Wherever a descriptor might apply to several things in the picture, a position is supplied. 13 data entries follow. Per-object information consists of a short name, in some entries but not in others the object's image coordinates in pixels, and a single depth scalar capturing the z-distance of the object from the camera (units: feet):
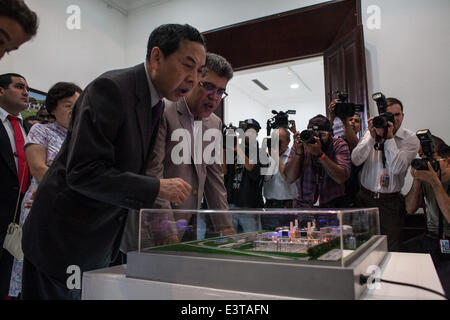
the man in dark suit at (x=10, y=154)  6.42
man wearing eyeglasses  4.33
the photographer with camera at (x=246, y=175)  8.91
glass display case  2.23
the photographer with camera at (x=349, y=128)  7.92
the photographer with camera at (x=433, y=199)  6.02
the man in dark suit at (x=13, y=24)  2.52
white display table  2.36
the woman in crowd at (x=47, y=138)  5.64
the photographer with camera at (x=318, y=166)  7.47
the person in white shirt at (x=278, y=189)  8.79
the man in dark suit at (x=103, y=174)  2.88
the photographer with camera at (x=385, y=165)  7.25
